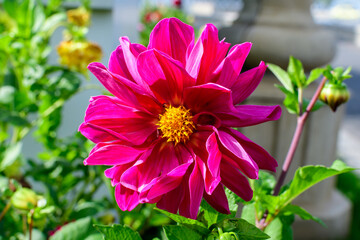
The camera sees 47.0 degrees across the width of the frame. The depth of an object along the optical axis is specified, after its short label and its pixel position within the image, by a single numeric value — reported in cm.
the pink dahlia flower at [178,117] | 25
